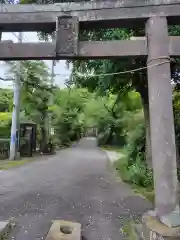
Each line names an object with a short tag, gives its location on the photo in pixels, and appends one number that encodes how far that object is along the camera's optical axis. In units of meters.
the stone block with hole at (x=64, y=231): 2.96
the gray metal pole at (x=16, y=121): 9.89
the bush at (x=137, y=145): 7.44
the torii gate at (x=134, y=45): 2.91
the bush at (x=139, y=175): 5.88
